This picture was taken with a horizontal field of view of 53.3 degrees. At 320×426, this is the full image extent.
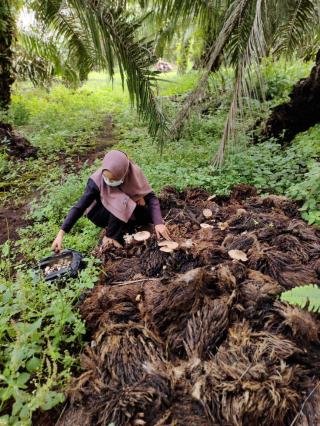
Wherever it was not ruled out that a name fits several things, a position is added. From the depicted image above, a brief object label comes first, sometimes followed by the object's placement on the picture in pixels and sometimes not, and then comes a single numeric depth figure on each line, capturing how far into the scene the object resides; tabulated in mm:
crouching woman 2988
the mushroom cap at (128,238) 3090
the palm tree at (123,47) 3877
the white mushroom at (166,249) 2669
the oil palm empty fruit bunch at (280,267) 2332
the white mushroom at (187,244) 2725
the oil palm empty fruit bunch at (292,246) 2623
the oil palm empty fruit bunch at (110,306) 2217
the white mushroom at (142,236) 3009
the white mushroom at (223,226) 3164
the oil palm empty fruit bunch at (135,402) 1645
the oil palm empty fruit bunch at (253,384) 1588
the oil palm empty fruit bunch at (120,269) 2637
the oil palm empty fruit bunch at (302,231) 2820
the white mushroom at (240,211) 3332
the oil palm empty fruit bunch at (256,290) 2158
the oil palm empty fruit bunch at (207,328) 1936
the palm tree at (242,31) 3662
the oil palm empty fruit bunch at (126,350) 1863
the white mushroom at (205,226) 3214
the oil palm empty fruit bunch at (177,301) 2143
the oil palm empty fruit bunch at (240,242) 2762
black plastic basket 2576
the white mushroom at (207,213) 3461
